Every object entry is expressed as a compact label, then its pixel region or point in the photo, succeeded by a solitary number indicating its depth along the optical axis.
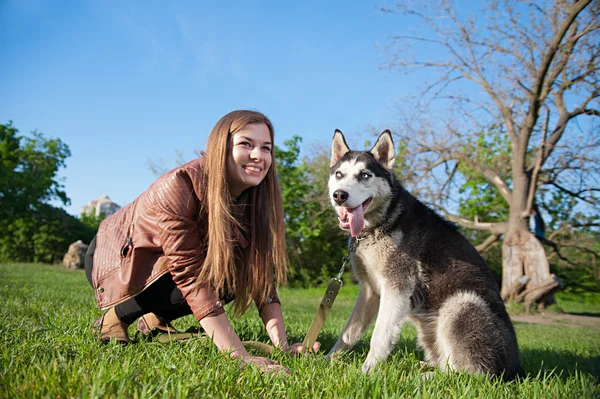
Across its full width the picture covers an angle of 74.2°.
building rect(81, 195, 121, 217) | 82.40
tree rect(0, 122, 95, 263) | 22.53
